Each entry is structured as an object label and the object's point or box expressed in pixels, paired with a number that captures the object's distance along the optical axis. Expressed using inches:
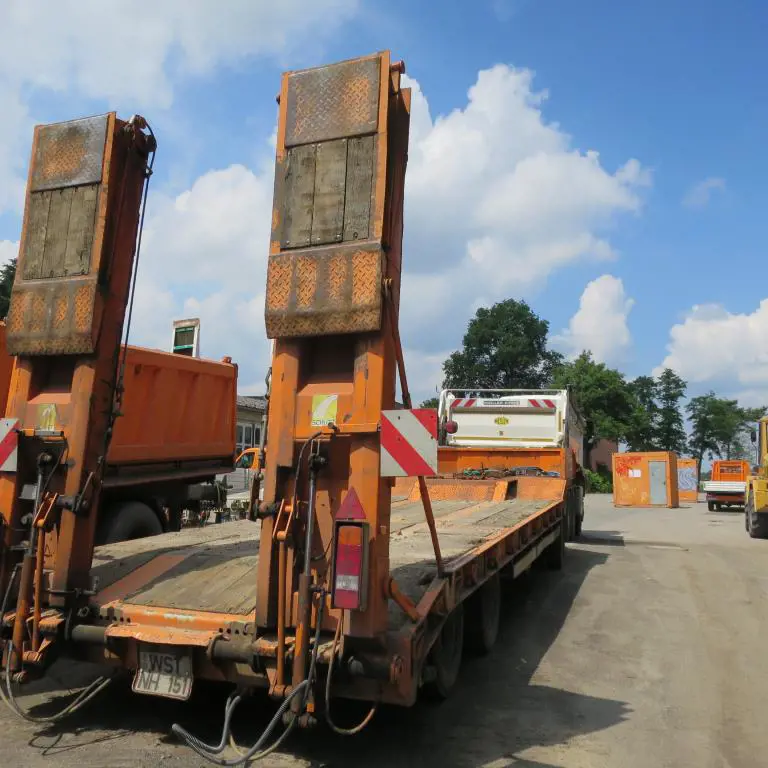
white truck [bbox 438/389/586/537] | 437.7
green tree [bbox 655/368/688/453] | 2586.1
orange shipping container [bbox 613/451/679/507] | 958.4
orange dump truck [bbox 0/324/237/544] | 300.0
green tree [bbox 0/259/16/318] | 956.4
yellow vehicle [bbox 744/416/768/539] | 596.4
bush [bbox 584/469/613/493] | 1704.0
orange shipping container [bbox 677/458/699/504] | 1231.5
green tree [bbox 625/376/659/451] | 2001.7
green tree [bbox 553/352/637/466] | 1969.7
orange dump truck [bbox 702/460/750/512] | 960.3
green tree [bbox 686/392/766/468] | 2970.0
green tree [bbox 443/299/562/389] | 2442.2
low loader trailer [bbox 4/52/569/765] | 134.6
